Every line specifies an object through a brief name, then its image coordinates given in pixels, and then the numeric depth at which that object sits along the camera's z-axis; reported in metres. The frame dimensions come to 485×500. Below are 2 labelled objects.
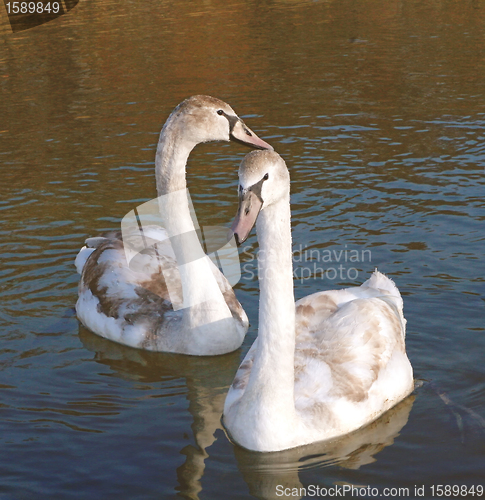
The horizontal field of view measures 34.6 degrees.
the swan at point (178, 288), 8.50
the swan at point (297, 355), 6.12
